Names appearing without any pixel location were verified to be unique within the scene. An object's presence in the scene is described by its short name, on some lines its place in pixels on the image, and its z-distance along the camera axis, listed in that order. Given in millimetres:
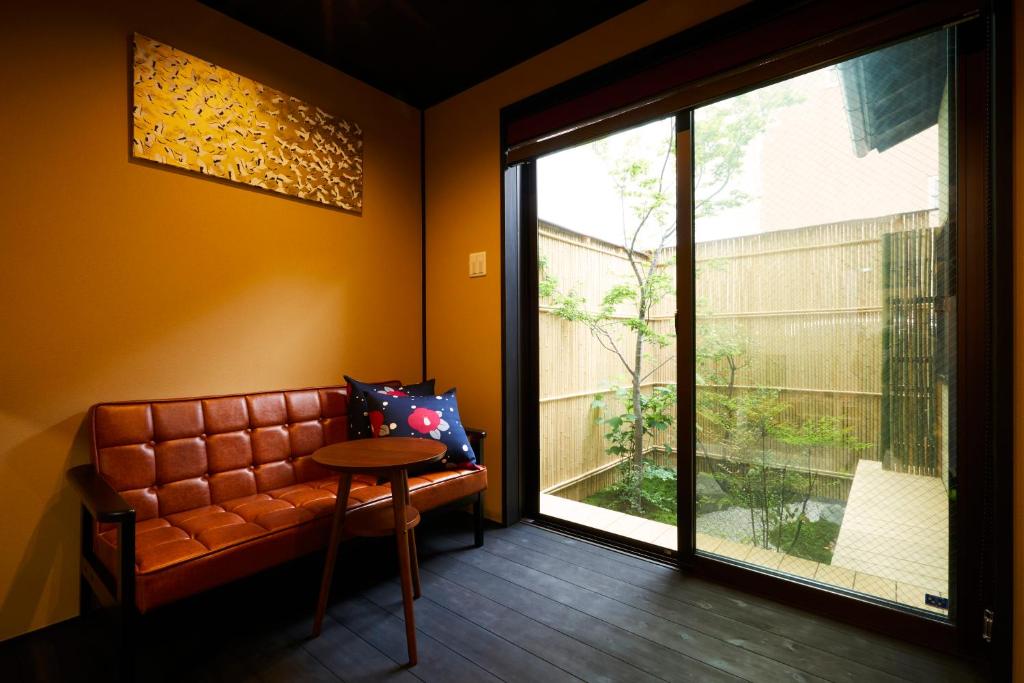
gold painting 1962
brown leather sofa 1428
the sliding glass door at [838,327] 1570
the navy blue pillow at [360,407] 2262
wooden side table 1568
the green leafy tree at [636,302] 2762
